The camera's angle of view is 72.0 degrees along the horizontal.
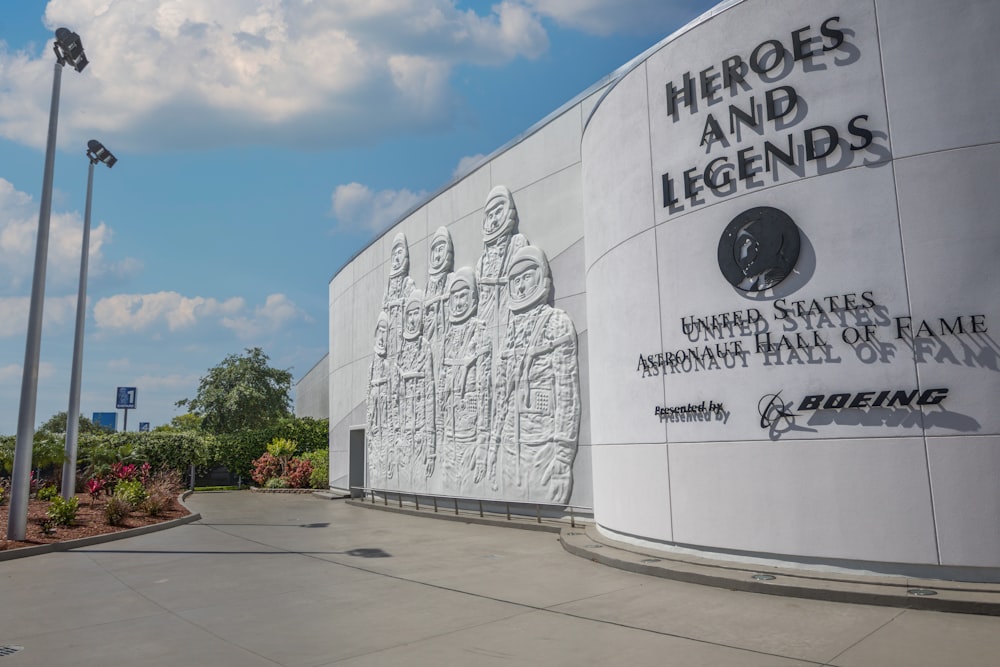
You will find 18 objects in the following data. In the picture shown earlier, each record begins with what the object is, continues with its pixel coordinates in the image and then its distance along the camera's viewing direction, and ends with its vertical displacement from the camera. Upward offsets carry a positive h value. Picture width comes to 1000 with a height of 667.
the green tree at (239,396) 47.66 +3.43
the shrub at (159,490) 16.62 -1.20
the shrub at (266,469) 31.58 -1.08
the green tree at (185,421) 69.36 +2.76
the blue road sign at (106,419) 61.20 +2.70
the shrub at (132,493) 16.42 -1.05
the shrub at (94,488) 19.43 -1.09
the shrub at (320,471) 29.47 -1.14
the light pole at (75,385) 19.25 +1.80
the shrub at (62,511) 13.91 -1.22
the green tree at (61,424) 64.94 +2.46
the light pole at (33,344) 12.41 +1.99
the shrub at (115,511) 14.90 -1.33
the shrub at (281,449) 32.03 -0.17
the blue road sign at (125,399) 43.21 +3.11
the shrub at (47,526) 13.15 -1.44
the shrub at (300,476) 30.19 -1.35
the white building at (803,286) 7.10 +1.76
